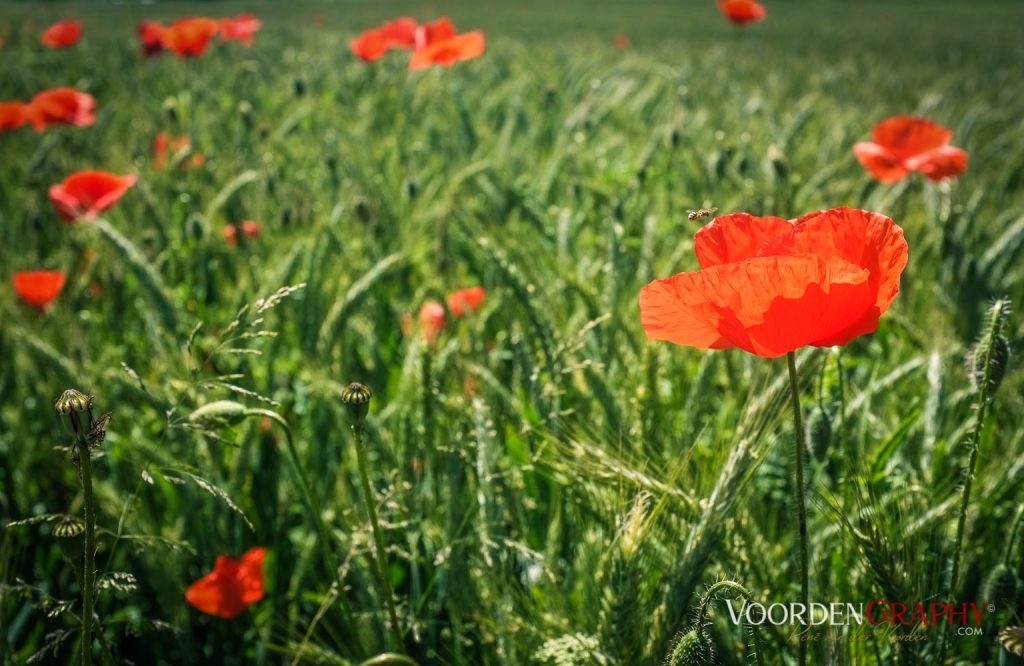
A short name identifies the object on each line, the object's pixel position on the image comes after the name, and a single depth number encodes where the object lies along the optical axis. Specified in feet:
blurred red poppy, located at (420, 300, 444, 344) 4.56
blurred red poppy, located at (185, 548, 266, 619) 3.56
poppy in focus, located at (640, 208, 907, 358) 2.17
